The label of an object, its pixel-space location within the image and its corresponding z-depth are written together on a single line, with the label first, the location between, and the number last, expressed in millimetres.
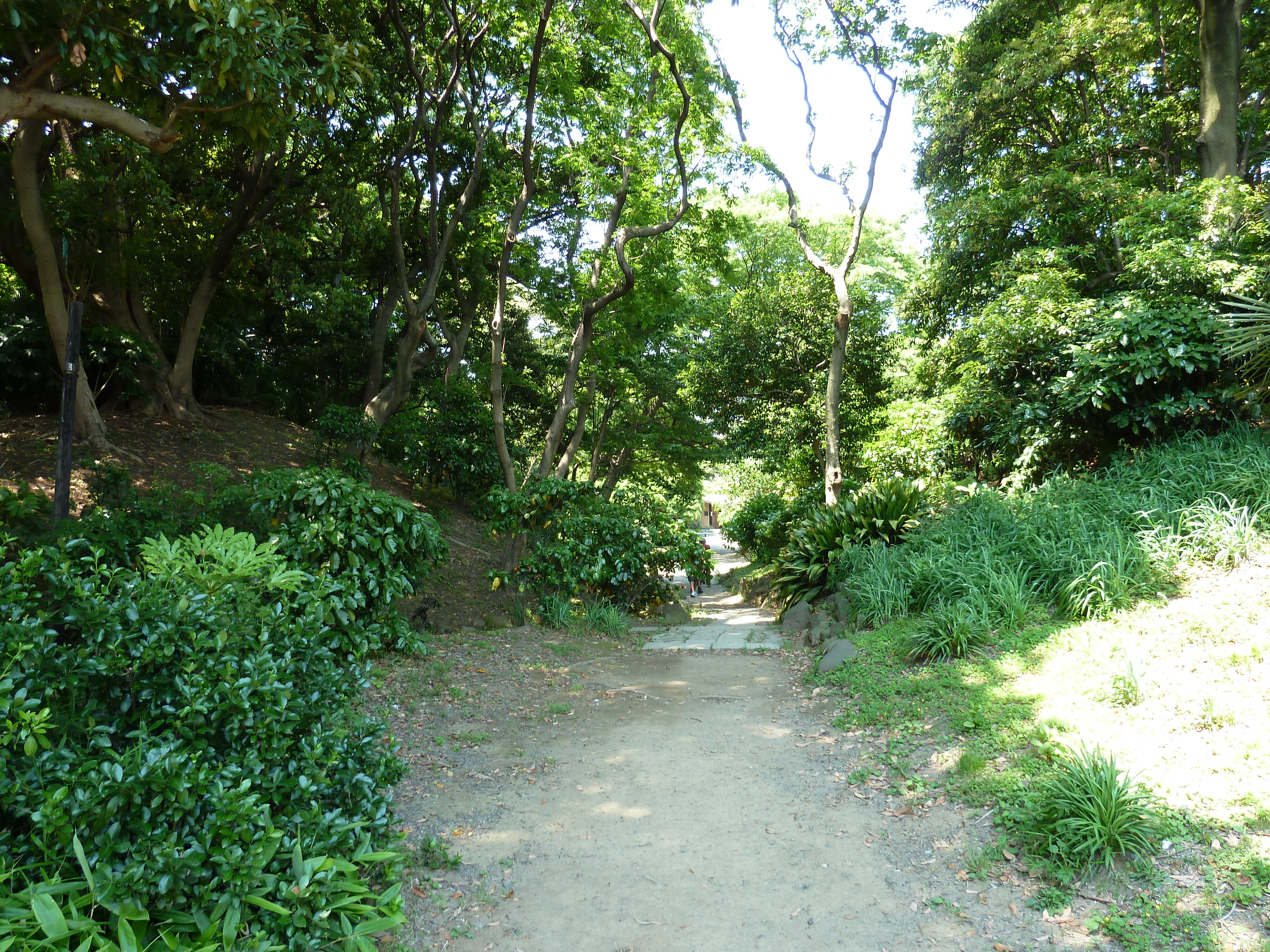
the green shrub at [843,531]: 8914
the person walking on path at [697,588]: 9859
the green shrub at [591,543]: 8727
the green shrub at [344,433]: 11680
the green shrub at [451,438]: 12797
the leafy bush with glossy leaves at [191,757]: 2305
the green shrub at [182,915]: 2102
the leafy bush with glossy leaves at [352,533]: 5371
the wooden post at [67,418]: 4039
